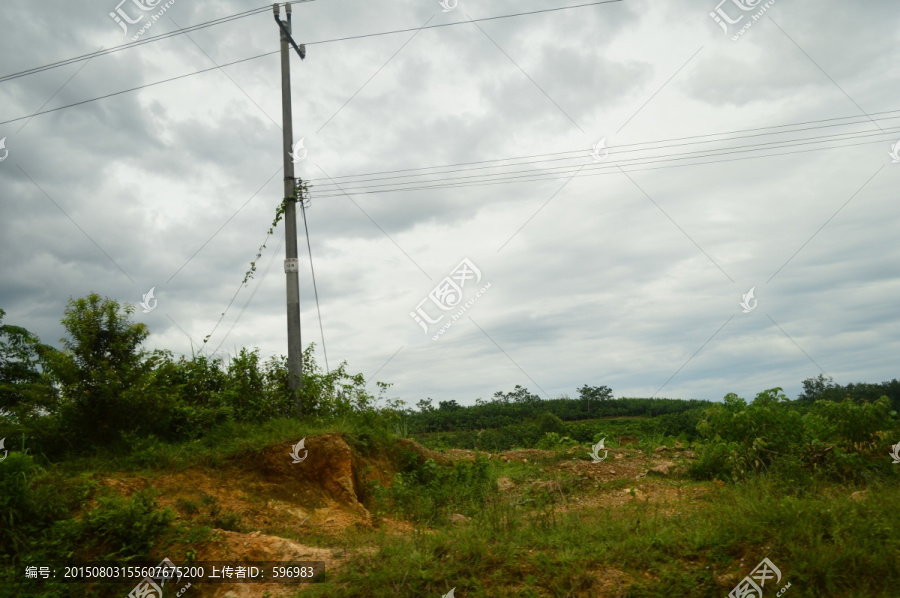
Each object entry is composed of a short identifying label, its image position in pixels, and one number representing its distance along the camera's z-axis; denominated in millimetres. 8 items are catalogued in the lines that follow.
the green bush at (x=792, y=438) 7453
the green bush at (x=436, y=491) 7425
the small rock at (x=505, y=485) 8771
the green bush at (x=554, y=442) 13406
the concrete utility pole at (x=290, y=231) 9234
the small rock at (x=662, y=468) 9945
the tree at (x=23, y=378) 7324
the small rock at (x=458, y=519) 6715
